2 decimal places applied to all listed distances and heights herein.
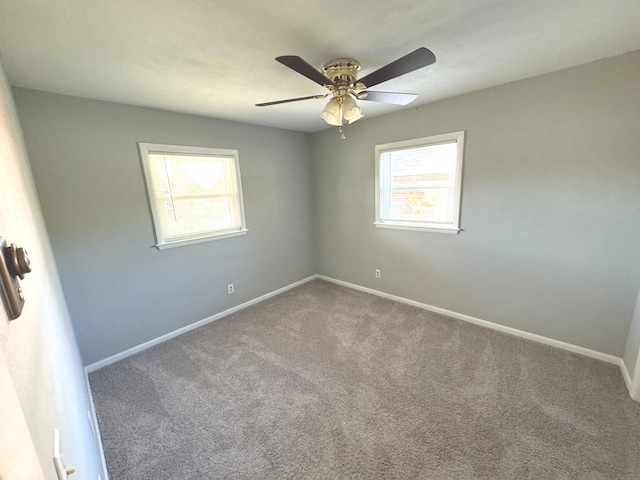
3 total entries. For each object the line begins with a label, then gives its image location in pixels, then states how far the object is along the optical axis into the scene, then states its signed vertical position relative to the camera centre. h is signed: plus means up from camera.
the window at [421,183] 2.79 -0.02
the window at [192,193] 2.66 -0.01
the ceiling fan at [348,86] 1.56 +0.63
